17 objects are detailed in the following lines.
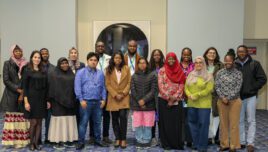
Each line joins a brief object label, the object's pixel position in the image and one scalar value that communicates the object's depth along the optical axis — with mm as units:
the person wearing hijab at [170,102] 5316
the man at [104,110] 5781
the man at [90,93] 5371
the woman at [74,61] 5754
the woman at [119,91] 5508
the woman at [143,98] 5469
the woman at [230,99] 5023
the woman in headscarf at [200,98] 5156
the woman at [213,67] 5496
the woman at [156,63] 5668
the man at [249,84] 5203
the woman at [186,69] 5578
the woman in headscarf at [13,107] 5434
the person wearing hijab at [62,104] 5363
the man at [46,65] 5641
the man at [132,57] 5961
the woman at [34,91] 5278
